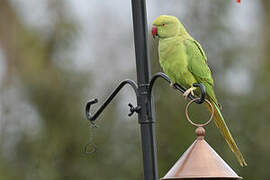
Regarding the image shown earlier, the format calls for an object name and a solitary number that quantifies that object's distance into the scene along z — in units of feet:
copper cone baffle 14.32
